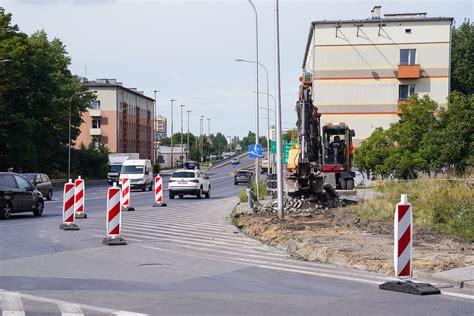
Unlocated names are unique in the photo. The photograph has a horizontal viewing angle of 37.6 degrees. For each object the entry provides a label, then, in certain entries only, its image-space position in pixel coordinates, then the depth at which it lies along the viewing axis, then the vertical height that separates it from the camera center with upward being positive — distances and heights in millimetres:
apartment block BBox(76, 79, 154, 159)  109000 +5961
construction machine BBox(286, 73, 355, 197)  24969 +129
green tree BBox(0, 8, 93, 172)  59188 +4940
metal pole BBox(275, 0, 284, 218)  20188 +1180
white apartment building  65562 +8505
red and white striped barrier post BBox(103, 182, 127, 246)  15384 -1392
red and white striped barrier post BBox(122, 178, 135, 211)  24767 -1477
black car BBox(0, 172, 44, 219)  21953 -1348
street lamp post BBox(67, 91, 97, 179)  69675 +4743
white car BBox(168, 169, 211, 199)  39188 -1585
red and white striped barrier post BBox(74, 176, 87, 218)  19609 -1277
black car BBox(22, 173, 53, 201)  37125 -1499
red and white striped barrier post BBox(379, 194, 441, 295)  9664 -1304
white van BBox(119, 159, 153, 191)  51828 -1306
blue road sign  37531 +288
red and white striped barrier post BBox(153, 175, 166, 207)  30250 -1599
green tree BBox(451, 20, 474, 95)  77812 +10337
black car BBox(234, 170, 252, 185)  69138 -2012
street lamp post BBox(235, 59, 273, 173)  49434 +2490
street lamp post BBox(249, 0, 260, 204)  34969 +2832
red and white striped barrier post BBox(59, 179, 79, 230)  18523 -1459
